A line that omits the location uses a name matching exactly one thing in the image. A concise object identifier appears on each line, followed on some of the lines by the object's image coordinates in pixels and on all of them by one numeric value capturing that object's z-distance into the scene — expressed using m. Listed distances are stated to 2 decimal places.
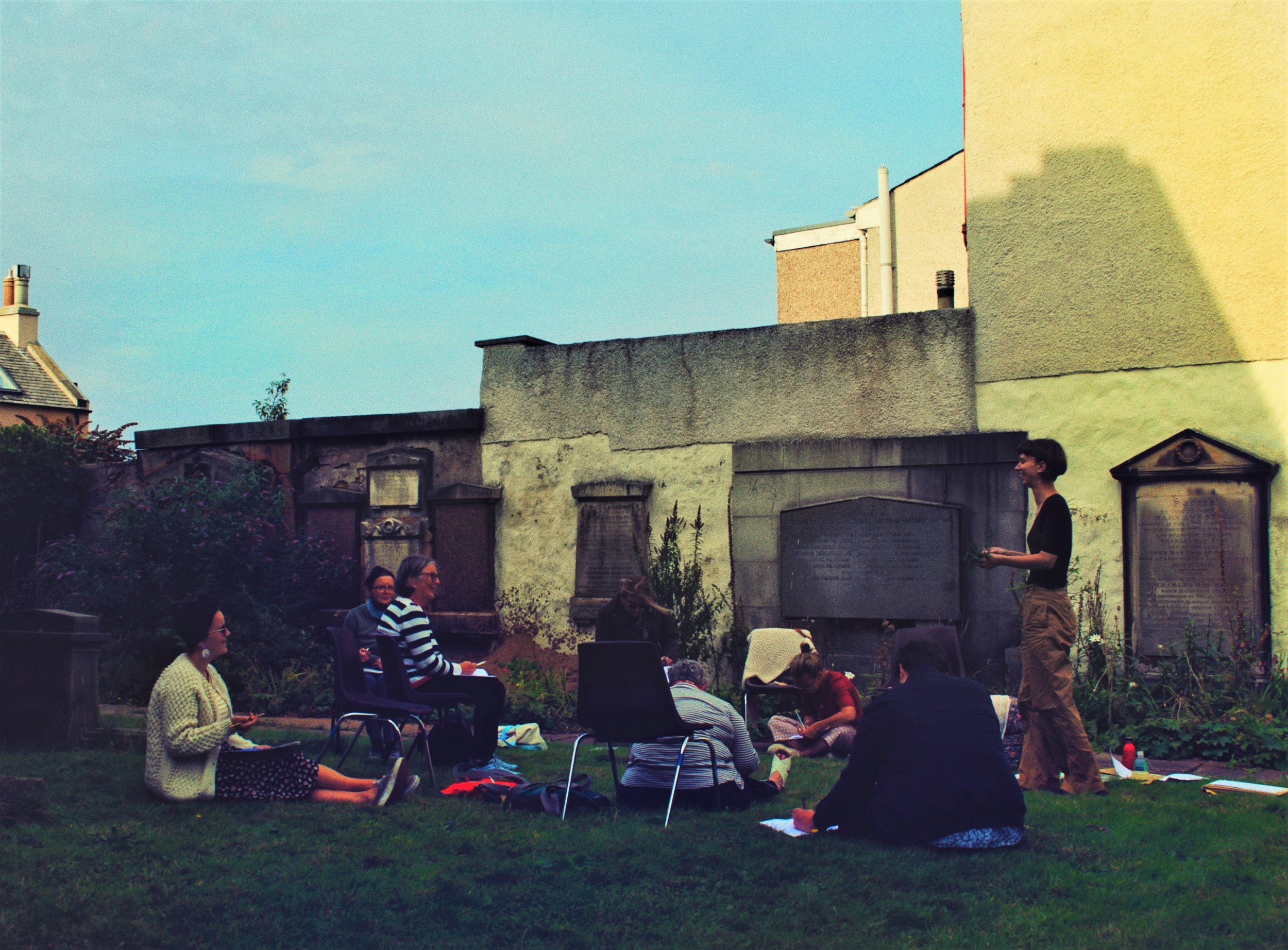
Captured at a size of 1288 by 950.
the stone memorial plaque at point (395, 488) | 12.17
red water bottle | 6.79
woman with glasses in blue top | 7.77
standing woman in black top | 6.04
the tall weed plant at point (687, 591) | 10.41
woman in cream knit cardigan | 5.68
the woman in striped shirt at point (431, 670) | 6.82
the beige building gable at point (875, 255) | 20.98
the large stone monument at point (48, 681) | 7.59
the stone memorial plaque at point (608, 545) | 10.98
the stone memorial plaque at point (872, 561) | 9.53
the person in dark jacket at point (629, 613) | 7.29
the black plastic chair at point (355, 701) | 6.52
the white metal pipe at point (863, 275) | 22.66
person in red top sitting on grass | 7.55
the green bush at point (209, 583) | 10.54
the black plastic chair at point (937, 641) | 8.16
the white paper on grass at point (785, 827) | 5.14
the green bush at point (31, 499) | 14.49
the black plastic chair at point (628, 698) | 5.64
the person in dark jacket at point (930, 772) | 4.72
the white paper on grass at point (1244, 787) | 6.04
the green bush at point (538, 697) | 9.30
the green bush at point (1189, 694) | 7.32
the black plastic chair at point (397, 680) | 6.66
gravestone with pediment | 8.48
